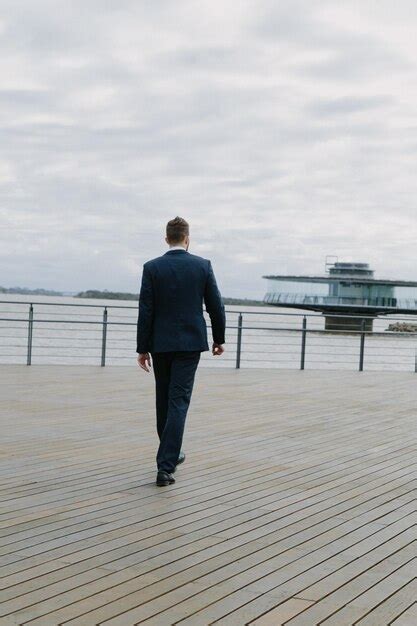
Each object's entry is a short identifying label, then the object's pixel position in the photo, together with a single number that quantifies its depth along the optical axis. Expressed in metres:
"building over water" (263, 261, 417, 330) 70.81
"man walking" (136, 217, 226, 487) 5.34
